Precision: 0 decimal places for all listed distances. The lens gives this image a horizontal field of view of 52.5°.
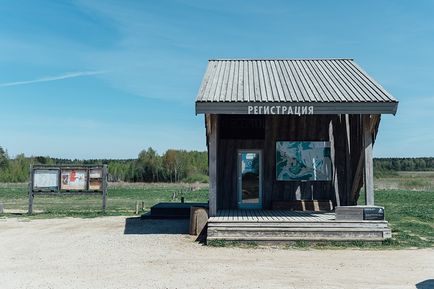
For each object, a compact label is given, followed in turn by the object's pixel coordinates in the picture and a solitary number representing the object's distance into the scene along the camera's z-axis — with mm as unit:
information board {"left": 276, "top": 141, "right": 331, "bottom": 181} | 15422
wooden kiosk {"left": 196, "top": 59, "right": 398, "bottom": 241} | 14258
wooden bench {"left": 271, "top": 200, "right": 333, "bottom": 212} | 15180
